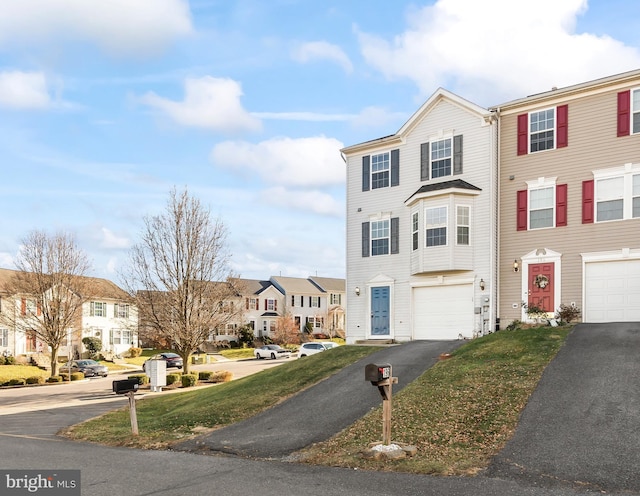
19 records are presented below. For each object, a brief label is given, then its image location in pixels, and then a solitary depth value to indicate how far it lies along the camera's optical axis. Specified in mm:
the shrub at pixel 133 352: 59031
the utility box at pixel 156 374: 29830
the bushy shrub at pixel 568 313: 20422
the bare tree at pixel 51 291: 40750
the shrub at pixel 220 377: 33438
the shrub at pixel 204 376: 33594
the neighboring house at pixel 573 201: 20359
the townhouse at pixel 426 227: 23156
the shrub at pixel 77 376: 41250
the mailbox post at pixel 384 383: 10250
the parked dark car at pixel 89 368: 43812
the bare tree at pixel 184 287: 29609
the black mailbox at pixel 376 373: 10227
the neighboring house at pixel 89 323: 45469
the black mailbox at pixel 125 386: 13555
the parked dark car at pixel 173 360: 47294
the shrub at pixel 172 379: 32312
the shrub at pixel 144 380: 33041
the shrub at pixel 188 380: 31469
